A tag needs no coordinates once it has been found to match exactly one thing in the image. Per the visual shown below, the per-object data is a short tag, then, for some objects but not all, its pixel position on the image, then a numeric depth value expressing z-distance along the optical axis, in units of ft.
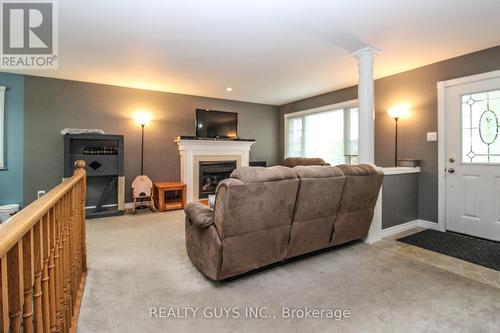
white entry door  10.75
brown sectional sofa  6.73
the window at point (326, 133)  17.28
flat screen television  17.79
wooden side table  16.03
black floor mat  8.91
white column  10.78
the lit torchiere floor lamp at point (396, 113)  13.76
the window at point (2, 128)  13.60
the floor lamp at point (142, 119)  16.87
